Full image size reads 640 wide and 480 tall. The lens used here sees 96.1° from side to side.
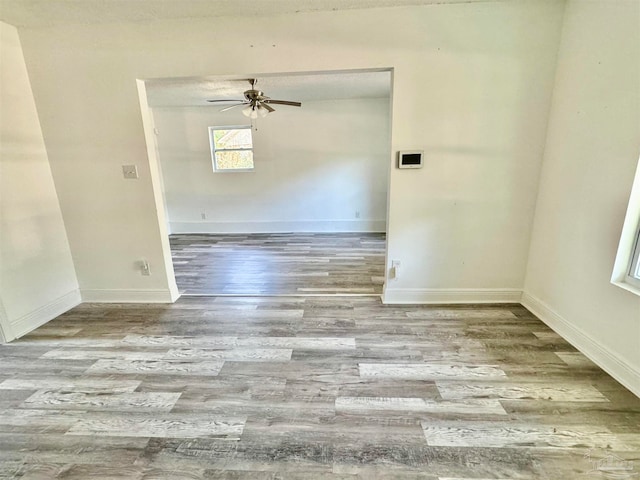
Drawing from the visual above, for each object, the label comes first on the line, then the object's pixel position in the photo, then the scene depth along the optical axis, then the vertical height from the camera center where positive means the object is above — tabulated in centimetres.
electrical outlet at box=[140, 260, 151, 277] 292 -93
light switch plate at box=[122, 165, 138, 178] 268 +4
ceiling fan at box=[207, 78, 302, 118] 361 +87
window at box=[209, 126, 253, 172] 580 +47
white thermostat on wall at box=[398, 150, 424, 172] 251 +8
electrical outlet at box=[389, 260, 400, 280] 277 -96
